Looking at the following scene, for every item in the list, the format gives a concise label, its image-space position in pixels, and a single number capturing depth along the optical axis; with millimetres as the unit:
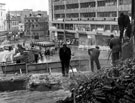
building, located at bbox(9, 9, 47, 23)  175575
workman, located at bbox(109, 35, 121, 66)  13008
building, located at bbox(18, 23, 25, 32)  154125
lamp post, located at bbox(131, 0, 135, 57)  12880
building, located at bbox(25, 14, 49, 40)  114500
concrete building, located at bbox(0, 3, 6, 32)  167862
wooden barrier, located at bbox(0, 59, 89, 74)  18844
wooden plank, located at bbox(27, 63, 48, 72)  18812
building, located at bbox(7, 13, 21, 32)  155875
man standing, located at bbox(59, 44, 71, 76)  12961
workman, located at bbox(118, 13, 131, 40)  13070
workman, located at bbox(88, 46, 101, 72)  13859
